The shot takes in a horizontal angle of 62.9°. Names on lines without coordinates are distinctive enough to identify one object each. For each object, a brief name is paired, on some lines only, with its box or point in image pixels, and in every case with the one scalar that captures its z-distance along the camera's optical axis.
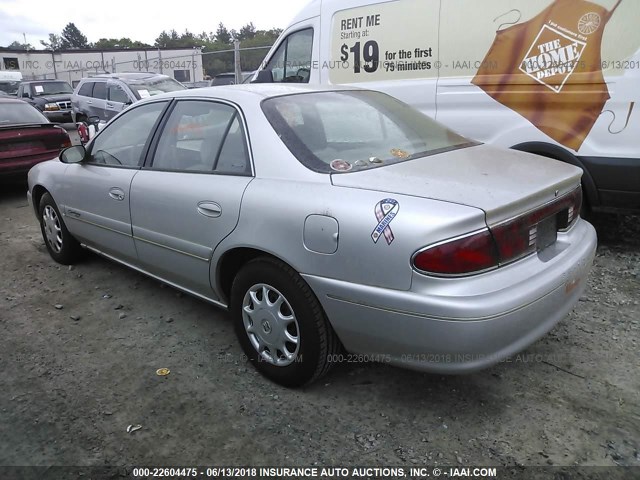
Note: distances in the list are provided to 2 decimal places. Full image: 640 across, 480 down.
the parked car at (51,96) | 16.48
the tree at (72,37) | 104.31
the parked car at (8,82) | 23.29
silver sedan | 2.11
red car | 7.23
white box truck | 3.99
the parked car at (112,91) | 11.66
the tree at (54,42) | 100.44
